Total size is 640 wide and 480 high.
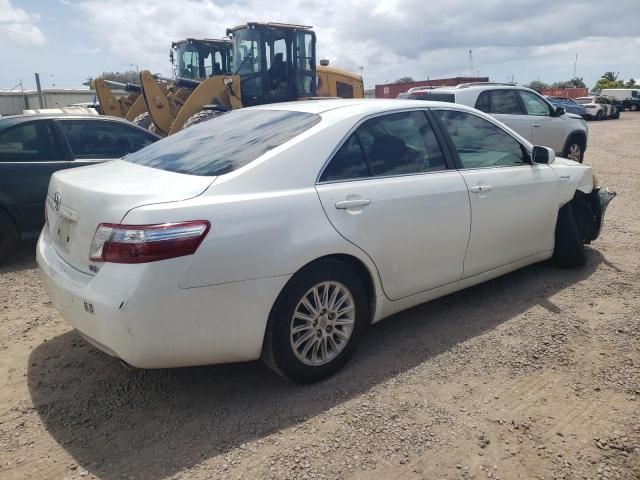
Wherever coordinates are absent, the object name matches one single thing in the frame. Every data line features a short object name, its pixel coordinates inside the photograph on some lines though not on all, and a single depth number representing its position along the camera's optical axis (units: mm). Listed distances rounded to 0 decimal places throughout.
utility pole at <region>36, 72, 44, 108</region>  18723
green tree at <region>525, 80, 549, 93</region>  66356
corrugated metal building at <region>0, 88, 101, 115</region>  26328
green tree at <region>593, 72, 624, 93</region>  69275
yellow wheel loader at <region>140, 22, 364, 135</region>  11539
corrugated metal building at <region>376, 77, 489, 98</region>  31628
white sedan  2566
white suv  9488
